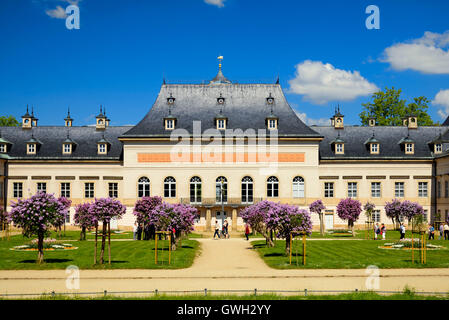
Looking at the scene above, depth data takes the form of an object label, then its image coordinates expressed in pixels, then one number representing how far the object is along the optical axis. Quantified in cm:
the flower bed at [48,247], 3151
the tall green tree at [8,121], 7556
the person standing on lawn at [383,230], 4000
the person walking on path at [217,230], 4344
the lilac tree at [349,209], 4581
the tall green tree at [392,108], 7331
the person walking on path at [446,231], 3912
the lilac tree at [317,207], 4700
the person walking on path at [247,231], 4088
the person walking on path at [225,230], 4434
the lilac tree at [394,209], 4590
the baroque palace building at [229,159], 5334
